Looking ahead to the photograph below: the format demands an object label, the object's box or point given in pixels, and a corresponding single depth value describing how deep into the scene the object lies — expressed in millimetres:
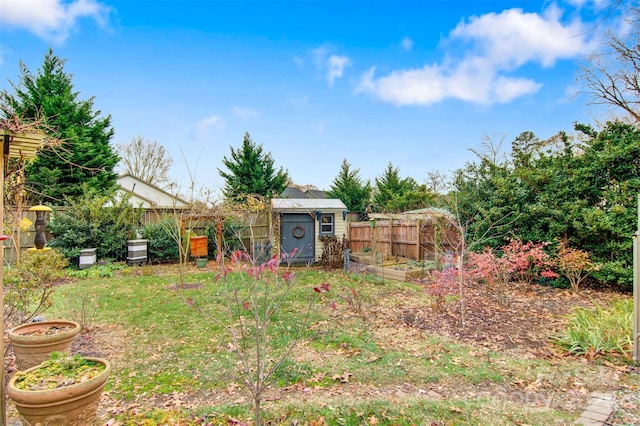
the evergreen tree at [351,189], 21625
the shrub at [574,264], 6867
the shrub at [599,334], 3883
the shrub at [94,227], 9703
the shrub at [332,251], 10758
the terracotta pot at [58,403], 2137
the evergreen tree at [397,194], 19125
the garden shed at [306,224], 11320
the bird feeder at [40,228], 7737
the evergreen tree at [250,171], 18953
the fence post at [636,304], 3643
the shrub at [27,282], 3975
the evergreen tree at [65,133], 12578
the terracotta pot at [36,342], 3244
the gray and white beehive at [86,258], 9586
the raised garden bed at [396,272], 8792
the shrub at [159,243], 10890
